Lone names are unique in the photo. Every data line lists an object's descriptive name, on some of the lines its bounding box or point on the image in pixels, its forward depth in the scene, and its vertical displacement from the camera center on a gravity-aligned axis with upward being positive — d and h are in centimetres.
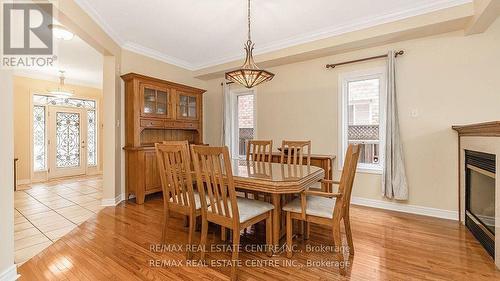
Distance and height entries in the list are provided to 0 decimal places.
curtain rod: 322 +118
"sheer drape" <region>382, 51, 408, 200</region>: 319 -13
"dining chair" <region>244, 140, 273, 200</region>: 337 -18
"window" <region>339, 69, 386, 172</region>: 348 +39
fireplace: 215 -61
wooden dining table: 187 -33
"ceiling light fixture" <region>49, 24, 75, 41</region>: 294 +139
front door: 570 -5
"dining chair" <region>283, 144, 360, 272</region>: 183 -58
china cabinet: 369 +33
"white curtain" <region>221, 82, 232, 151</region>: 498 +50
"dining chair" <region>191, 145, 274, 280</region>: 174 -54
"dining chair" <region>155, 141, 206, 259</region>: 201 -38
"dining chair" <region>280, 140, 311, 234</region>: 306 -14
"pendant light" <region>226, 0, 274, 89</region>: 253 +72
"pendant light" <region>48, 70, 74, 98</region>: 535 +116
